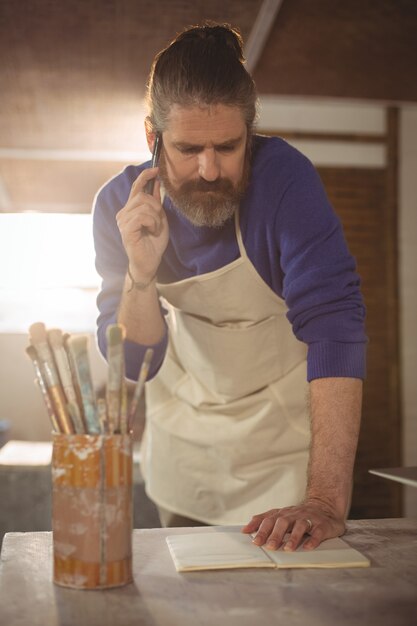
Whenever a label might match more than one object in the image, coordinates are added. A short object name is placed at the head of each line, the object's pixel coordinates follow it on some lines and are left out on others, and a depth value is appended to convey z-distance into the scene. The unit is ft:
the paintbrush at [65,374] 2.62
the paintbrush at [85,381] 2.61
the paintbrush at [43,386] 2.64
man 4.15
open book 2.82
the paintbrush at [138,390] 2.65
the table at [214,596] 2.30
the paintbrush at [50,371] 2.63
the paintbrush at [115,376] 2.57
